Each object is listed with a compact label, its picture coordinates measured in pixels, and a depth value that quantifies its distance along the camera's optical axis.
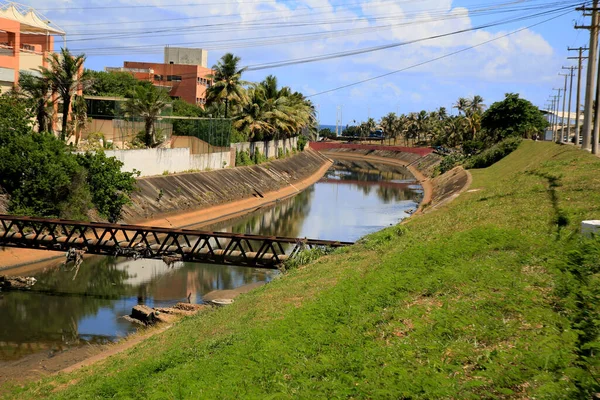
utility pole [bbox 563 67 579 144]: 84.97
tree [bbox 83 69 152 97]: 92.31
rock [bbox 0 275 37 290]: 33.12
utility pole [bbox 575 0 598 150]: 42.66
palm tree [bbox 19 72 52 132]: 50.06
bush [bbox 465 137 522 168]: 72.56
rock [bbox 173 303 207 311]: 28.69
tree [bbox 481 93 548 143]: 84.81
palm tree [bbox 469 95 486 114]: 147.39
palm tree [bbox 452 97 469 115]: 149.25
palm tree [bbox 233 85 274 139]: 87.27
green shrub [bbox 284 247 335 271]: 29.25
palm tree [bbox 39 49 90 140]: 48.50
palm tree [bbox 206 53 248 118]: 79.06
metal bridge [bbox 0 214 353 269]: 31.05
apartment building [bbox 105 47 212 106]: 110.94
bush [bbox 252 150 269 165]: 87.75
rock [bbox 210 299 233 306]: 27.39
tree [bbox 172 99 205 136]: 74.70
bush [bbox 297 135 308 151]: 125.86
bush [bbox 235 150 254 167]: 81.38
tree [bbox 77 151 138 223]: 47.47
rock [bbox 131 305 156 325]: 27.70
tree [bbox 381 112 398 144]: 175.25
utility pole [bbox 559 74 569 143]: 94.69
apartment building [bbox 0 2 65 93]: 59.44
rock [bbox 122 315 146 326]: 28.15
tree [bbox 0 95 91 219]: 42.31
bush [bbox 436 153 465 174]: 90.46
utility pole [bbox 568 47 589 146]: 68.87
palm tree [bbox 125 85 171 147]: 61.34
